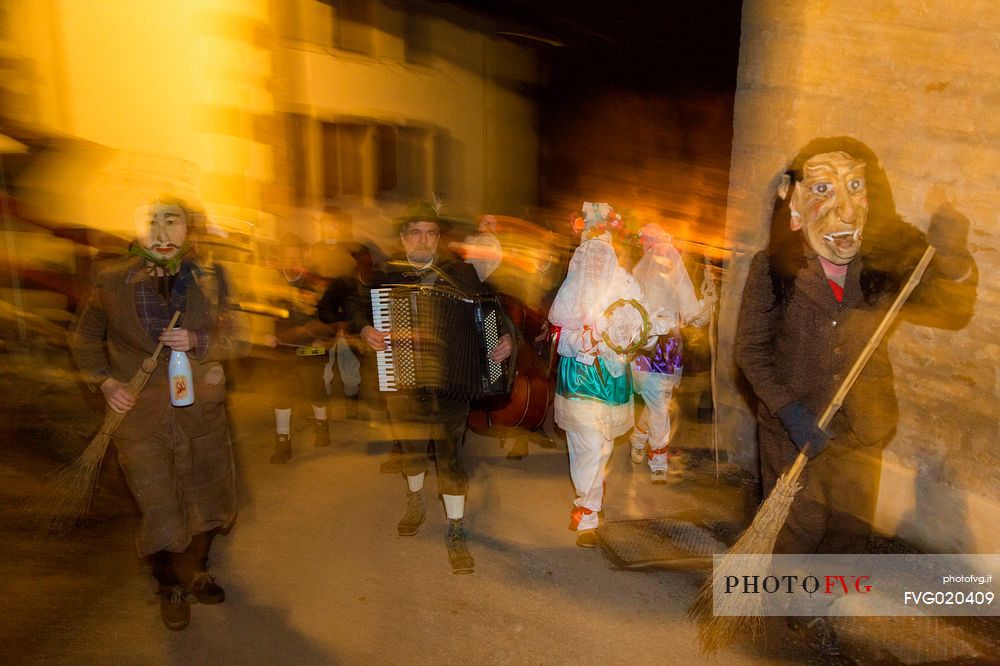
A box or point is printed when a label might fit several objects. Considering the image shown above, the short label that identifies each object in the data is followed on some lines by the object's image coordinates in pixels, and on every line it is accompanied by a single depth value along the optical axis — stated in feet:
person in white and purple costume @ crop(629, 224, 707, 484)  18.52
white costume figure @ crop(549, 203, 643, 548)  15.05
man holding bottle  12.41
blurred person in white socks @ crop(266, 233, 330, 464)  20.06
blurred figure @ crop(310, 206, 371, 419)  18.52
